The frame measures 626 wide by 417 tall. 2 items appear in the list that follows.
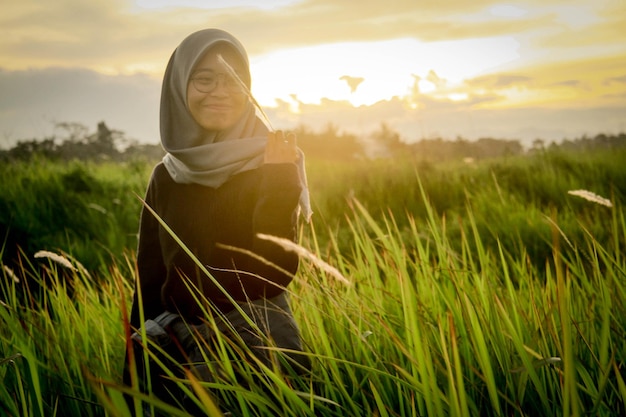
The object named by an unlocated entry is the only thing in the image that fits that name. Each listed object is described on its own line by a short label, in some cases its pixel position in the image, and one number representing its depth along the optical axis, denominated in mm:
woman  1868
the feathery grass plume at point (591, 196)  1474
